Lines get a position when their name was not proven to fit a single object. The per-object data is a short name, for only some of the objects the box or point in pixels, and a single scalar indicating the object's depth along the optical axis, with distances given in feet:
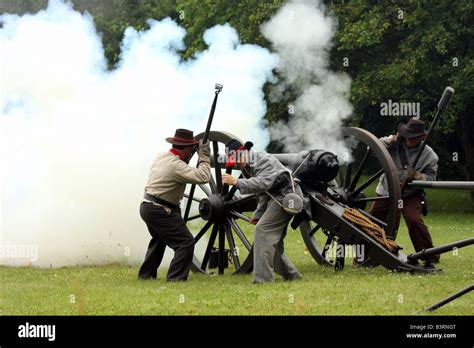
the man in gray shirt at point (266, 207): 33.55
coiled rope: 35.14
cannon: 35.35
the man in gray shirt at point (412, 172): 38.06
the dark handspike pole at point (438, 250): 25.62
